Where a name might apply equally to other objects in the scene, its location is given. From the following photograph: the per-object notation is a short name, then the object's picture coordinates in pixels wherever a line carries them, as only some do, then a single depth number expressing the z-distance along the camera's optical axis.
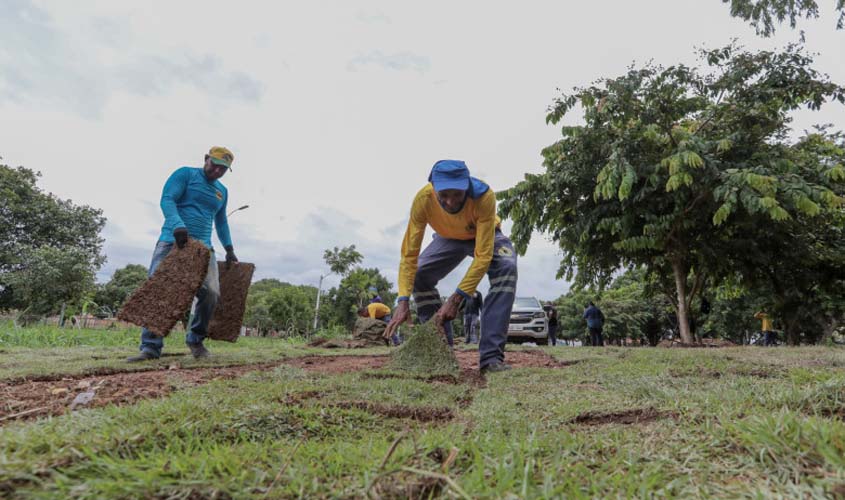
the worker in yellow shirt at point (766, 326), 16.55
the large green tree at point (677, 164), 7.83
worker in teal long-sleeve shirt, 4.10
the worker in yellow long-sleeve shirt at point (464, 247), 3.39
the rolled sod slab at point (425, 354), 3.25
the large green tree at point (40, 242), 23.28
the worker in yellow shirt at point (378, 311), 11.37
